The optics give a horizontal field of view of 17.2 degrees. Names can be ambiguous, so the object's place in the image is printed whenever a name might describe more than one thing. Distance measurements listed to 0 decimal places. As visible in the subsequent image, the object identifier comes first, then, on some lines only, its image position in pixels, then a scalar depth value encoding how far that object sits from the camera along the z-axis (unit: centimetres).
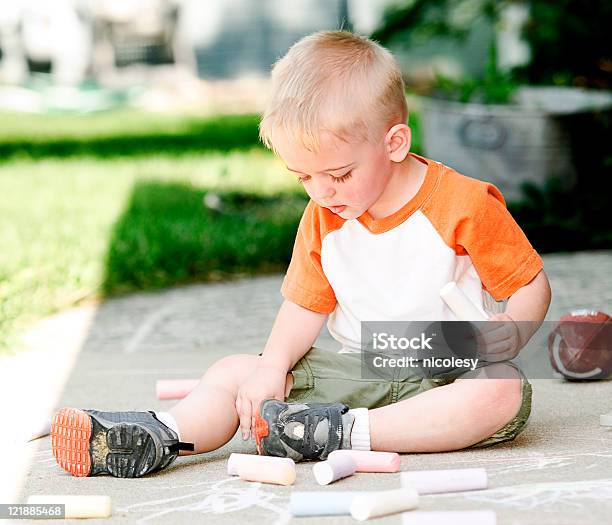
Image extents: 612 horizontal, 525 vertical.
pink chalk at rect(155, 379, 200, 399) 296
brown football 296
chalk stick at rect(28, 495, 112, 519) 241
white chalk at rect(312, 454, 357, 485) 249
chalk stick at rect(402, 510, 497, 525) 229
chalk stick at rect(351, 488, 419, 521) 235
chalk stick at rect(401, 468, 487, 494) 243
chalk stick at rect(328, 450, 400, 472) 254
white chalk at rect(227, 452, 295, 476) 252
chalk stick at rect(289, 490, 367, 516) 238
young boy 259
